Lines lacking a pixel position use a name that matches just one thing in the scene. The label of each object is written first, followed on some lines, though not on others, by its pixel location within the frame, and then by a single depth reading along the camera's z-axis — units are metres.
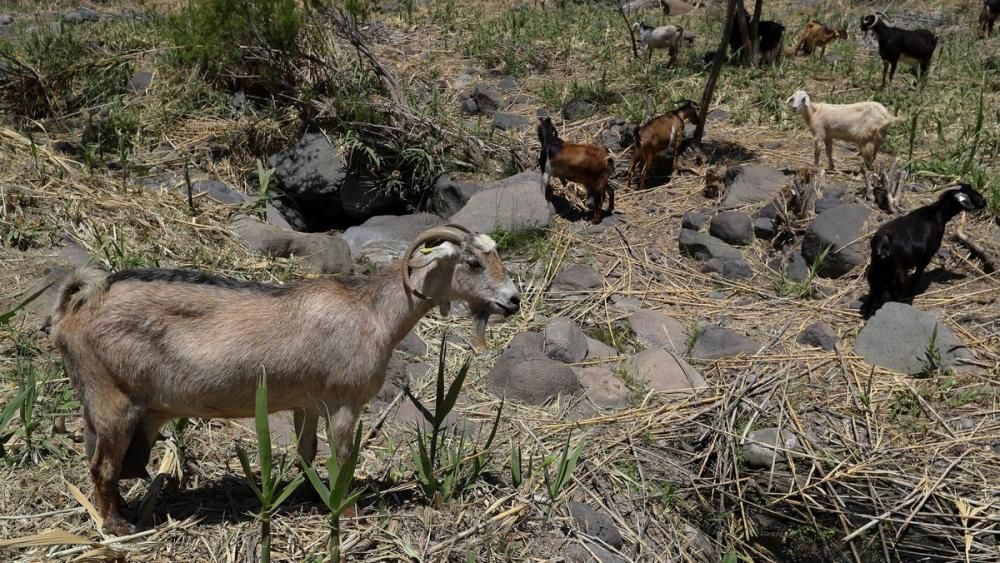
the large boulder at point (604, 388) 5.95
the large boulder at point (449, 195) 8.57
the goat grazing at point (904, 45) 10.90
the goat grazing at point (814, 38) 12.23
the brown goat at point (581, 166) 8.18
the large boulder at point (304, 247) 7.34
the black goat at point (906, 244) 6.70
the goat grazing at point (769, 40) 11.98
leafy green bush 8.88
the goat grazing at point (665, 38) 11.91
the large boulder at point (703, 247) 7.75
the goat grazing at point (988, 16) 13.05
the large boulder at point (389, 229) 8.16
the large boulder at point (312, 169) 8.84
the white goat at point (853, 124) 8.49
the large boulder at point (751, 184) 8.35
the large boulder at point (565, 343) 6.43
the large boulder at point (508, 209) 7.96
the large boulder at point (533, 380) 5.93
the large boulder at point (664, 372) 6.07
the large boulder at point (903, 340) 6.20
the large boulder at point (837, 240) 7.35
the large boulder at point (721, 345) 6.44
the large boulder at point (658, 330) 6.66
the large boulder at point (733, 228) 7.85
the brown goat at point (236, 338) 3.94
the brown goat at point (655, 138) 8.71
